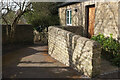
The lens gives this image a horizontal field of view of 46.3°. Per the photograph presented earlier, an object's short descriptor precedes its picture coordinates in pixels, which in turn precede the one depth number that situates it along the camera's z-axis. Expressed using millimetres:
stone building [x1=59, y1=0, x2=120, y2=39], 7836
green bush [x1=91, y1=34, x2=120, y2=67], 6988
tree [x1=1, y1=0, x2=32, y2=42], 12203
